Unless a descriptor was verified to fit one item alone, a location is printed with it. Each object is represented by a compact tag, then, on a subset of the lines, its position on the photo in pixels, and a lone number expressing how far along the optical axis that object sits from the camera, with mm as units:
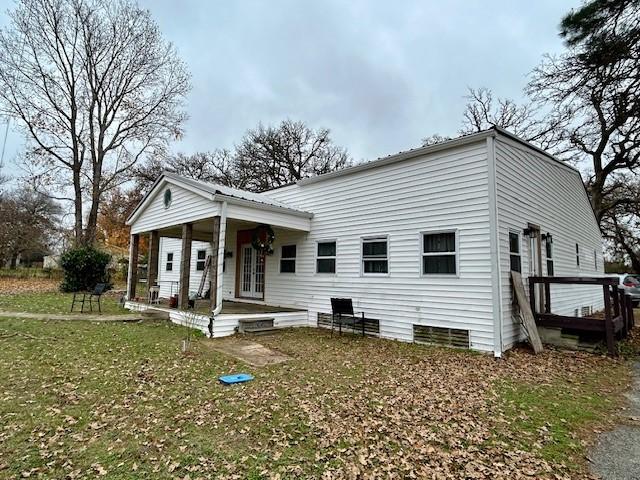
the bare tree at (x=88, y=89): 18484
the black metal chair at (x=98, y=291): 10802
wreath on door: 11134
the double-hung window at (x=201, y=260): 16031
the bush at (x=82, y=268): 17641
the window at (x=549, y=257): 9766
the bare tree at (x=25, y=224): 26516
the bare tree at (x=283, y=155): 26891
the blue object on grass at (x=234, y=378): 5188
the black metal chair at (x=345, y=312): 8828
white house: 7312
